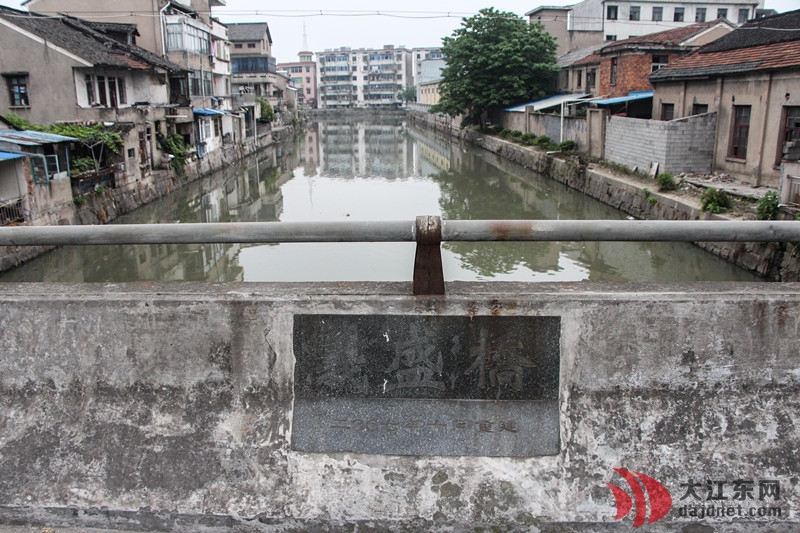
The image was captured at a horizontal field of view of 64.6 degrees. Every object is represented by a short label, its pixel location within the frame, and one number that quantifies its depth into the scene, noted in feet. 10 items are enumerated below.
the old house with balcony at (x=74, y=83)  60.59
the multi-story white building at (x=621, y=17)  130.31
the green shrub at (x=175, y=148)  74.84
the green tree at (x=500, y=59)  111.34
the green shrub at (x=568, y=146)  78.31
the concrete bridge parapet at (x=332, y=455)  7.83
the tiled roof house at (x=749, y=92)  46.03
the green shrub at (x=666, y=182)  49.73
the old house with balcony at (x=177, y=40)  86.58
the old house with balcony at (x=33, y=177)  40.88
